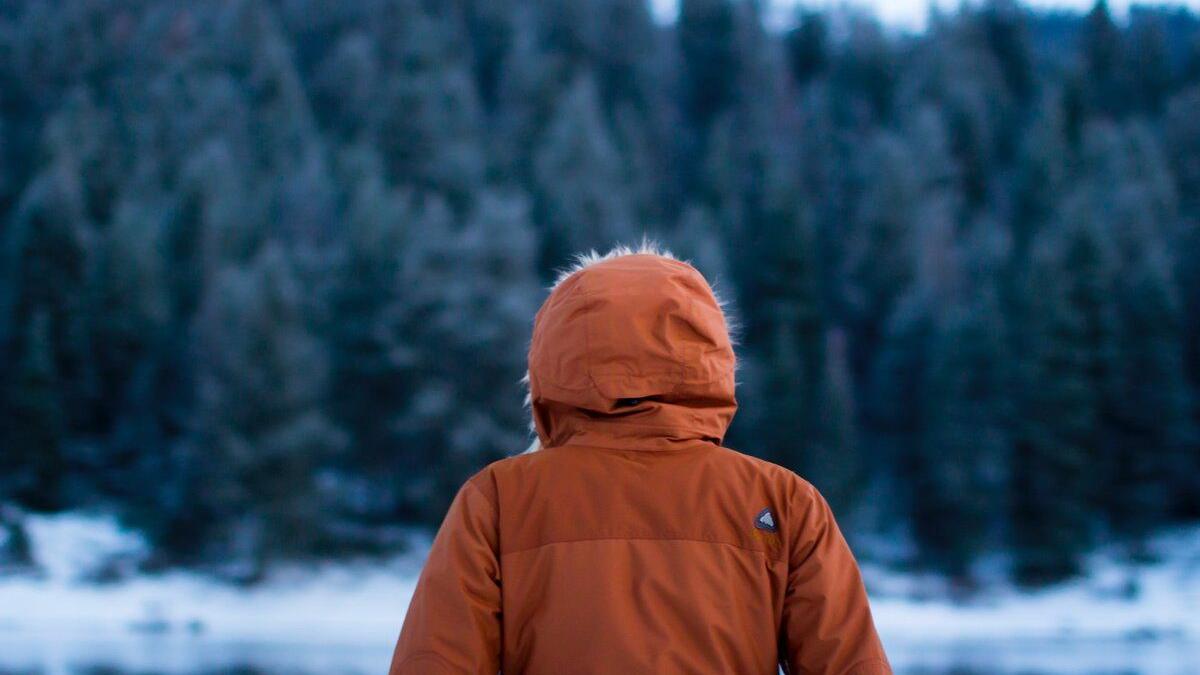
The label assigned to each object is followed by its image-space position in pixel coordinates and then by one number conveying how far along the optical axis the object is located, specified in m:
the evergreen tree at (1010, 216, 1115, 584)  36.38
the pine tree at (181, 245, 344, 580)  33.56
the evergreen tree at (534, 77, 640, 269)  45.12
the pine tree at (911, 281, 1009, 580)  37.06
